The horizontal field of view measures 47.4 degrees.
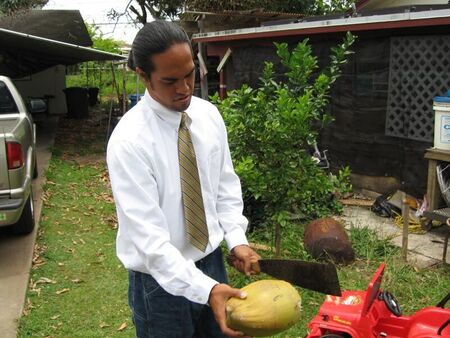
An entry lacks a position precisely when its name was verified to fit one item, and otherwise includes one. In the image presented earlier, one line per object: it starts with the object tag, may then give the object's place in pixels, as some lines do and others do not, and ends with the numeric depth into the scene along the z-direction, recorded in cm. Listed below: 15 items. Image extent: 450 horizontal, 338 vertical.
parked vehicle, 527
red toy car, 278
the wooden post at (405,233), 478
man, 182
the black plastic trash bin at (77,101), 1689
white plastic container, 538
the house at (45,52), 1216
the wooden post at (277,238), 476
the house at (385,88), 644
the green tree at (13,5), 1373
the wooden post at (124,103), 1319
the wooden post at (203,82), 1294
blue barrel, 1386
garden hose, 604
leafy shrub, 428
